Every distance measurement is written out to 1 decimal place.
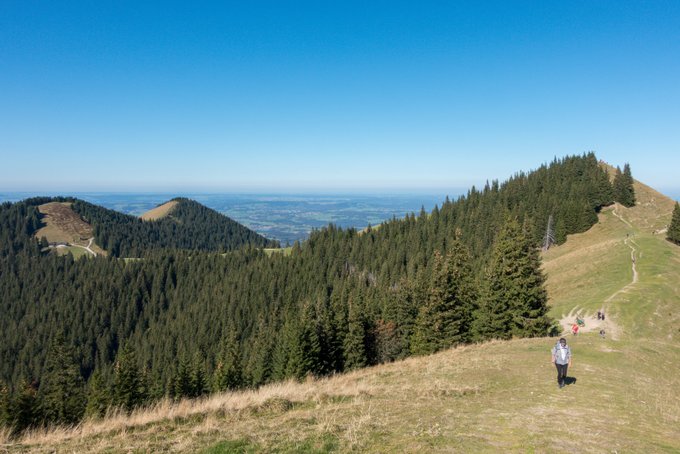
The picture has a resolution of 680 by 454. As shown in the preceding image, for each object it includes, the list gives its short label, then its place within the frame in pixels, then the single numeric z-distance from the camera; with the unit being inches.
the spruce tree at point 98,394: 1851.6
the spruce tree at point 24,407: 1638.8
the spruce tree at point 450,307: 1756.9
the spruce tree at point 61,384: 2100.9
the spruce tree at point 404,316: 2361.0
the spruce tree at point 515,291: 1457.9
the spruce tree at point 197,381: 2161.7
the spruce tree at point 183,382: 2059.9
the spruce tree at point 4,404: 1596.6
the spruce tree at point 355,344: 2231.8
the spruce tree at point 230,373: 2155.5
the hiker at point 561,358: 635.5
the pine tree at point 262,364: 2422.5
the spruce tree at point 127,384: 1815.9
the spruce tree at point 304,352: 1875.0
